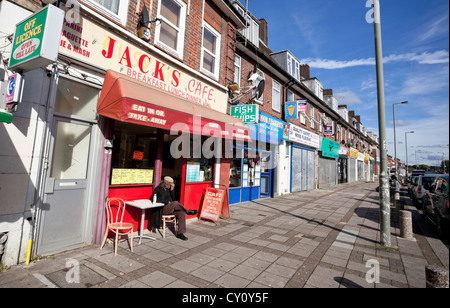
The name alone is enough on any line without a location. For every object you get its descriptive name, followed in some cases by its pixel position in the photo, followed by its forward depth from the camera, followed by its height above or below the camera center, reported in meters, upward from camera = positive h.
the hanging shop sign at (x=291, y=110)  14.08 +3.93
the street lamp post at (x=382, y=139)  5.73 +1.03
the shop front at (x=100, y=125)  4.48 +0.96
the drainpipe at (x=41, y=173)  4.11 -0.23
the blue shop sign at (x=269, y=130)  11.56 +2.38
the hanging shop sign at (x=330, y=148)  20.87 +2.60
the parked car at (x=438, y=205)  6.46 -0.84
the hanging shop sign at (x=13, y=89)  3.59 +1.14
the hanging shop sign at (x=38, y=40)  3.32 +1.85
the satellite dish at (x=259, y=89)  10.68 +3.94
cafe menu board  7.28 -1.17
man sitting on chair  5.85 -0.96
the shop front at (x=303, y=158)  15.85 +1.16
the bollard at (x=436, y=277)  2.52 -1.11
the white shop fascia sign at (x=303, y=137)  15.39 +2.75
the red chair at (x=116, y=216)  4.70 -1.21
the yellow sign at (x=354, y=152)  29.86 +3.17
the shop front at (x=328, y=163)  20.67 +1.13
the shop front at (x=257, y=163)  11.11 +0.44
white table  5.18 -0.92
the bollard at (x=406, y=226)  6.43 -1.37
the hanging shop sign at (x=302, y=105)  13.73 +4.14
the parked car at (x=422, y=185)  11.53 -0.32
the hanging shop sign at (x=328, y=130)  21.27 +4.18
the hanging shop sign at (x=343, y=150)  25.37 +2.87
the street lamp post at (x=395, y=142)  24.66 +3.85
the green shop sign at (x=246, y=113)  9.49 +2.47
